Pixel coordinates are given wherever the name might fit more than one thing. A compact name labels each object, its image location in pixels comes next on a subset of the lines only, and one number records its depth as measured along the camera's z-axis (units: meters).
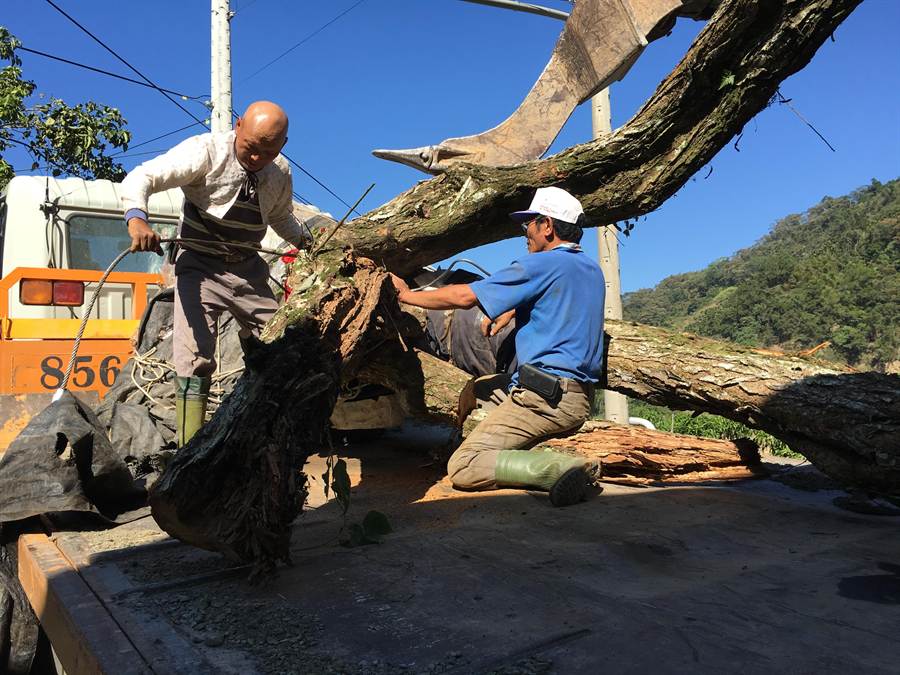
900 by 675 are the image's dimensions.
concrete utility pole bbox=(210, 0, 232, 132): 9.39
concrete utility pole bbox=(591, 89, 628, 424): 7.79
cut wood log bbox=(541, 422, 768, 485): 4.16
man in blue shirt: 3.48
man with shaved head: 3.51
